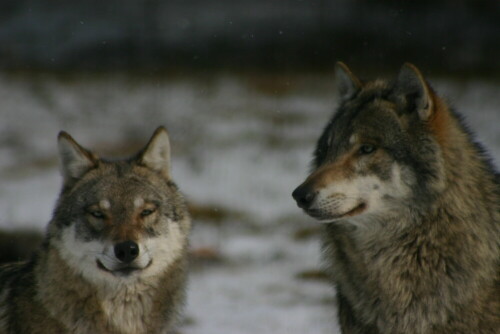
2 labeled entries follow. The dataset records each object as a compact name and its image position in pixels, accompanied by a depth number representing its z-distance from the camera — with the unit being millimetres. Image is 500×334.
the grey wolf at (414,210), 8742
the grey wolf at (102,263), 9375
